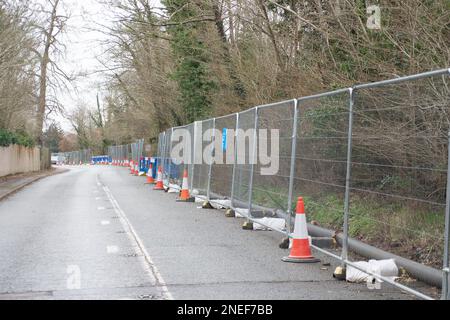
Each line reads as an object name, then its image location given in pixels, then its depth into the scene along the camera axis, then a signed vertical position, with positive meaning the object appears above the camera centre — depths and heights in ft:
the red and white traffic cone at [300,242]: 31.17 -3.47
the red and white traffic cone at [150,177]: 101.40 -2.96
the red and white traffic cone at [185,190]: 66.18 -2.98
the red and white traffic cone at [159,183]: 86.53 -3.21
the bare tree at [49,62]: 134.72 +16.97
